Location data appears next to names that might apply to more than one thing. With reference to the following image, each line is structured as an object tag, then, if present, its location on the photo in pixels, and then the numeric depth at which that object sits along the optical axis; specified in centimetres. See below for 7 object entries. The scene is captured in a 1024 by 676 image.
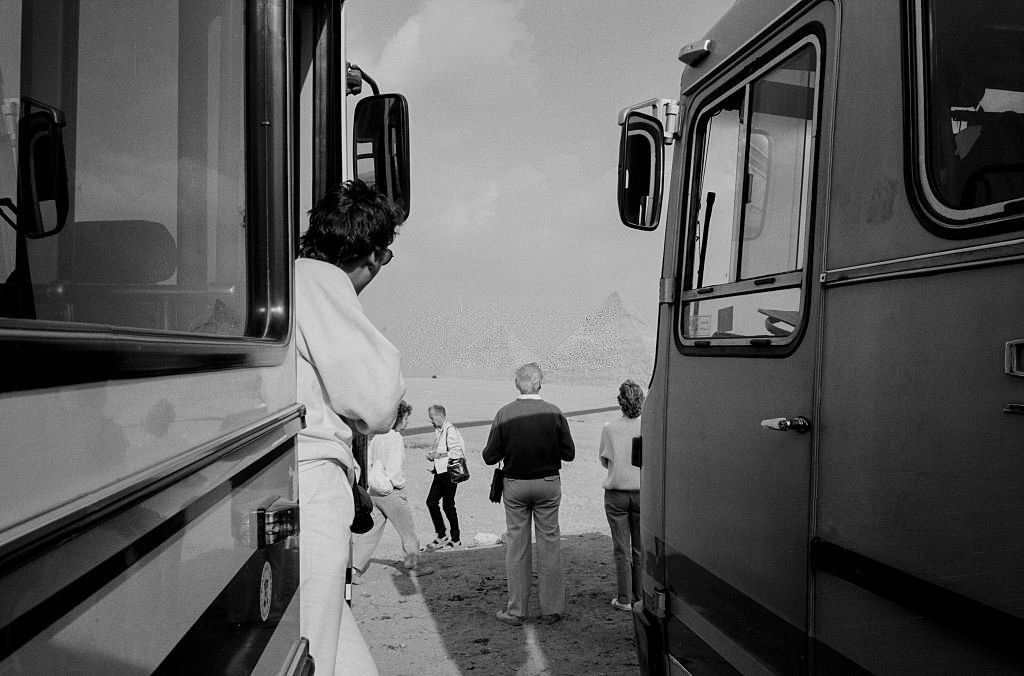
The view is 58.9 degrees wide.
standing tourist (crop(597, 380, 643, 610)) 686
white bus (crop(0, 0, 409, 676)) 89
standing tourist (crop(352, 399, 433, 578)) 819
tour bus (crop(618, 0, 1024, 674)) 174
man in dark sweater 692
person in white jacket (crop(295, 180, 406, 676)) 237
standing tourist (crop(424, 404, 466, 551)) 927
